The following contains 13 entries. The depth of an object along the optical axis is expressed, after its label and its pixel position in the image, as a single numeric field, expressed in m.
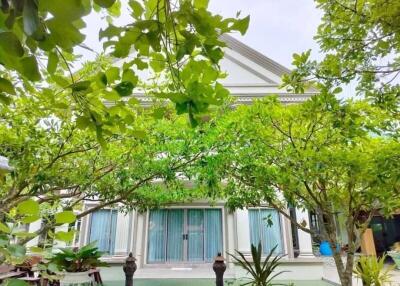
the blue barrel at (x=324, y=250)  9.43
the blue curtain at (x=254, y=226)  7.84
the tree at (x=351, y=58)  2.92
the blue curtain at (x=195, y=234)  7.83
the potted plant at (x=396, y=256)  8.24
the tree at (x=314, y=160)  3.14
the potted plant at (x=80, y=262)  4.62
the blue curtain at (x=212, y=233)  7.85
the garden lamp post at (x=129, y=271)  6.07
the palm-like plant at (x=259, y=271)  4.79
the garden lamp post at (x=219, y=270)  5.86
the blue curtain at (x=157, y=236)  7.82
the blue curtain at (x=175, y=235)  7.83
